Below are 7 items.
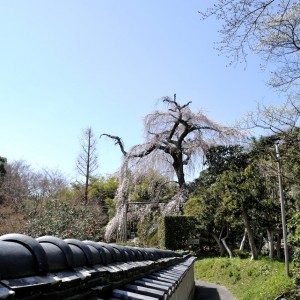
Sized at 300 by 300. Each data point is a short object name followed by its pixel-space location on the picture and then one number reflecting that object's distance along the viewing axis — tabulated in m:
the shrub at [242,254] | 17.81
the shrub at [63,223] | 16.44
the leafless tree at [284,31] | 7.33
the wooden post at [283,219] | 11.51
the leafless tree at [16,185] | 25.27
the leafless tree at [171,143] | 26.45
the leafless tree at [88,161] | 35.34
